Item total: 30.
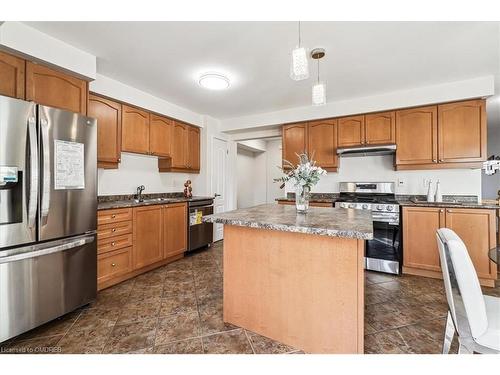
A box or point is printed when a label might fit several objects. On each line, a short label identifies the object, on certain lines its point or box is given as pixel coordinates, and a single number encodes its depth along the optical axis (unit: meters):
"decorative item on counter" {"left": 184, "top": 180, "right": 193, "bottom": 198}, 4.19
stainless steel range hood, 3.35
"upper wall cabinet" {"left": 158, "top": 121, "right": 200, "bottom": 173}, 3.86
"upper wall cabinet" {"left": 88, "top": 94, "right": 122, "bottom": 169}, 2.81
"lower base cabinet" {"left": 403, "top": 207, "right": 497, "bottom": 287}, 2.68
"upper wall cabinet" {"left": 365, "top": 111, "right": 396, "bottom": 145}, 3.34
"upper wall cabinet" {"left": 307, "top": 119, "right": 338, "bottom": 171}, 3.76
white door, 4.63
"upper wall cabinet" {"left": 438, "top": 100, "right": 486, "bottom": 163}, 2.89
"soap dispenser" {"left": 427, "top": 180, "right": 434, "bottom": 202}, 3.25
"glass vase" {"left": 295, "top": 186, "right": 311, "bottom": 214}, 2.06
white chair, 1.13
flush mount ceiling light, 2.61
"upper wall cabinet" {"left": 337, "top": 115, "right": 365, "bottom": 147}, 3.54
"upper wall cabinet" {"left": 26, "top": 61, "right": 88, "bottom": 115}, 1.99
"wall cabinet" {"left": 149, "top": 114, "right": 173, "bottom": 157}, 3.52
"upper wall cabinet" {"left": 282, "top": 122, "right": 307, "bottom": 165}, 4.00
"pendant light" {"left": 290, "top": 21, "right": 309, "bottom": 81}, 1.52
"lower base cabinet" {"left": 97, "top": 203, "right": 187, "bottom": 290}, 2.58
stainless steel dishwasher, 3.75
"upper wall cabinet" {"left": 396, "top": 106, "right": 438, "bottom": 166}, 3.11
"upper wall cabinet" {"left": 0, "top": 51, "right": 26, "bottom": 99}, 1.83
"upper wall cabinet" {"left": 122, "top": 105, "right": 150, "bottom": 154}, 3.14
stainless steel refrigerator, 1.64
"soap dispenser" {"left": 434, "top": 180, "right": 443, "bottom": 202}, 3.18
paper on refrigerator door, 1.89
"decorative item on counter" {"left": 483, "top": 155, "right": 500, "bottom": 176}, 4.61
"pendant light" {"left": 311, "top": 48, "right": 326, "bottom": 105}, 1.97
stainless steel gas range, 3.06
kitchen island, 1.43
